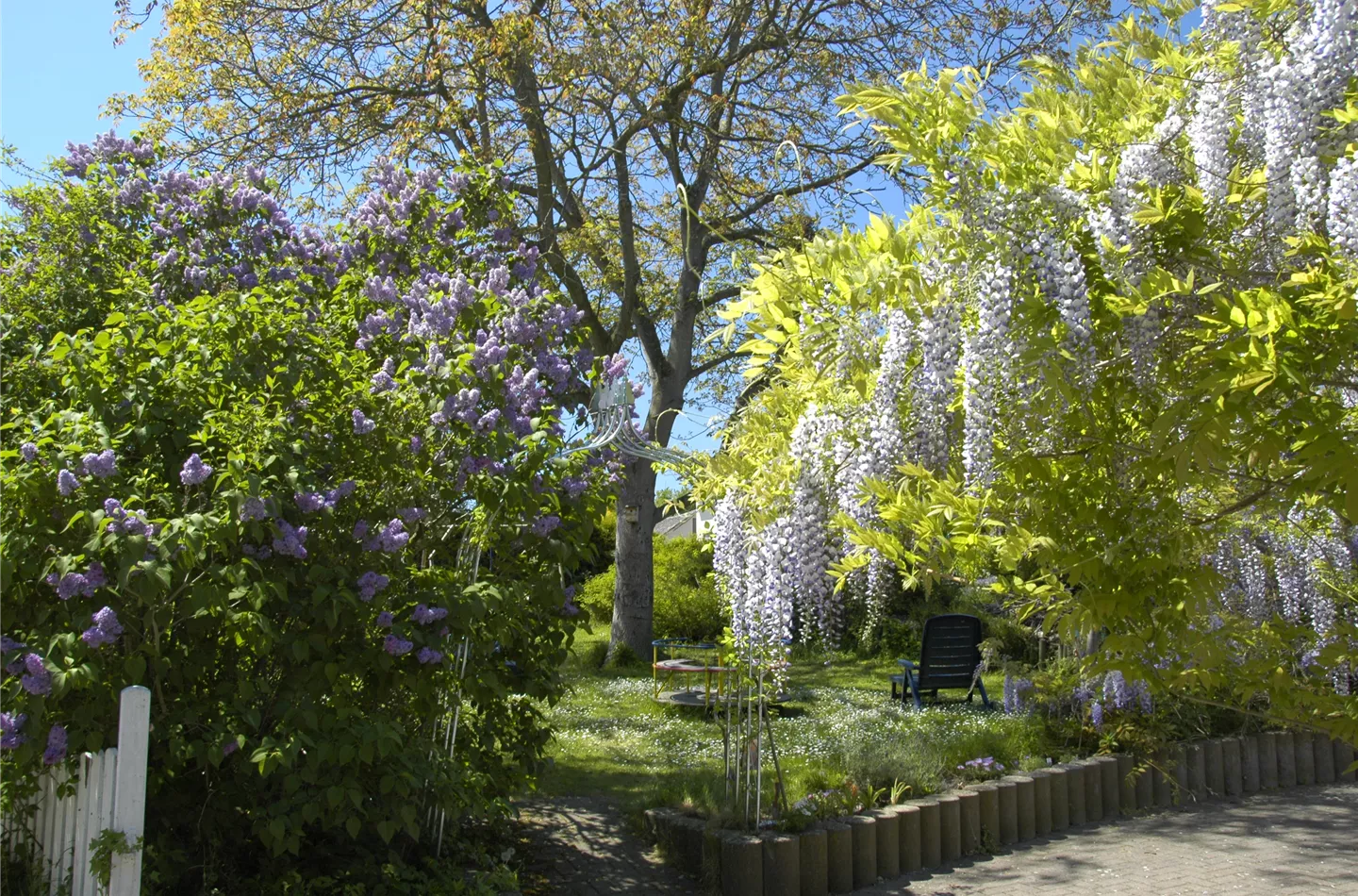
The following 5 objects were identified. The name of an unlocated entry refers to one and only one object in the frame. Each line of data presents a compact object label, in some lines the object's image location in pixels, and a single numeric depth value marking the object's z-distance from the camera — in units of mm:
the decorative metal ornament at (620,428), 4512
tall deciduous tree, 9781
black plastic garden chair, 8602
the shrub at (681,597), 13336
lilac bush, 3004
